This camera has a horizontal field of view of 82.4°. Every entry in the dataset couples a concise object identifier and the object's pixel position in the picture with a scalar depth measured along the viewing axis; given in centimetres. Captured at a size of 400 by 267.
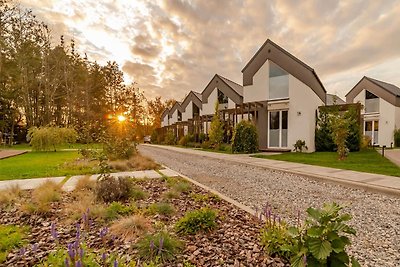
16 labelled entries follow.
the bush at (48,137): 1495
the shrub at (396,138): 1911
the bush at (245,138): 1452
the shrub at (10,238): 238
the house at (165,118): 4035
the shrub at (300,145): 1436
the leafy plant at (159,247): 222
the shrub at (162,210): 352
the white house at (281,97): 1471
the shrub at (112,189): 420
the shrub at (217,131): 1823
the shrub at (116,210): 325
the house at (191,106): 3009
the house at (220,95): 2194
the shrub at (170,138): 2856
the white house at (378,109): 1986
